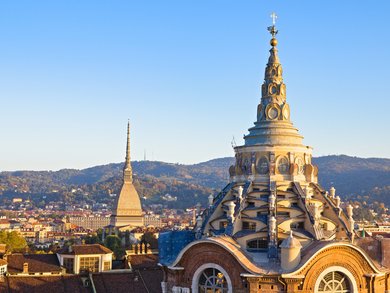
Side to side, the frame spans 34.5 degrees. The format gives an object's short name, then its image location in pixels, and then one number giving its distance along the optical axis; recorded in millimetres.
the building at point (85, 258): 54469
